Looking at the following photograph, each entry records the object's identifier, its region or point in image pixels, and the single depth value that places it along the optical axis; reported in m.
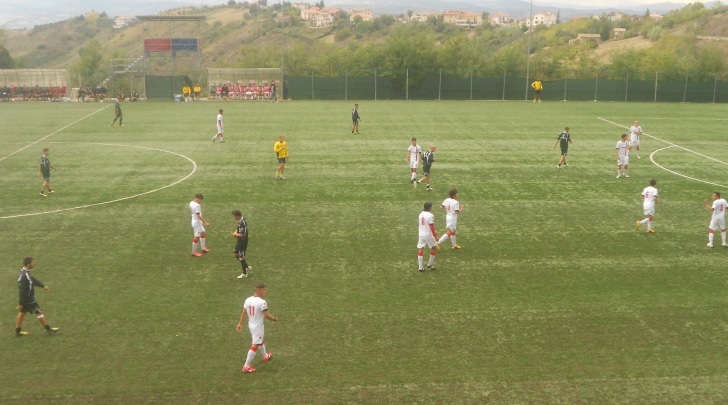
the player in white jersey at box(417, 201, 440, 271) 16.69
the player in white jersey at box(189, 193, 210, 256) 18.19
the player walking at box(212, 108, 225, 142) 35.53
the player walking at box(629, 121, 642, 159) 32.19
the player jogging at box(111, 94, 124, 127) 41.16
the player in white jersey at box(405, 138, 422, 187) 26.17
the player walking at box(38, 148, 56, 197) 24.53
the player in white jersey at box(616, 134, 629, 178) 27.73
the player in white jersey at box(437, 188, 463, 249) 18.75
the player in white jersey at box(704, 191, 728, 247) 18.78
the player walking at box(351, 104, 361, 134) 38.69
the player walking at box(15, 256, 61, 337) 13.52
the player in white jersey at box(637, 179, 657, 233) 20.39
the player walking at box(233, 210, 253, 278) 16.27
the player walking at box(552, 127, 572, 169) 29.56
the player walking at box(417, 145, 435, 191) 25.52
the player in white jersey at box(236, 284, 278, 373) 12.23
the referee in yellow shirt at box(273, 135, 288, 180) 27.01
